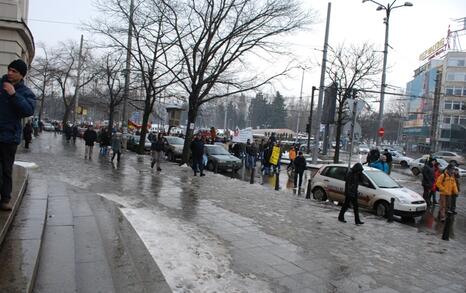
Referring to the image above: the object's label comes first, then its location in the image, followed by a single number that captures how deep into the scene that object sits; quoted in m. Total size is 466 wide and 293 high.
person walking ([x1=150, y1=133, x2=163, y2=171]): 18.67
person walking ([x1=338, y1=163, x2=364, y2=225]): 10.36
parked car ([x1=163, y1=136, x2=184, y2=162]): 27.81
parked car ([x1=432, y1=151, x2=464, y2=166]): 48.62
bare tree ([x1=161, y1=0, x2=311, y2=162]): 20.77
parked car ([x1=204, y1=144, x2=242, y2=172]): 23.47
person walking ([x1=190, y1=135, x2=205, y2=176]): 17.61
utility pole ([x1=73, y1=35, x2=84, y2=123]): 42.63
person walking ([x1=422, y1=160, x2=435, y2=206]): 16.19
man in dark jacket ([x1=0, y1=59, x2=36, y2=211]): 4.63
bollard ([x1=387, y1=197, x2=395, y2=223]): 11.54
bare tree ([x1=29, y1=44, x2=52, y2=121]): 50.77
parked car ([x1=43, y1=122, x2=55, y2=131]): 73.69
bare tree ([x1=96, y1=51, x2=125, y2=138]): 35.66
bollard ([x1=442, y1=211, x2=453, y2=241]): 10.18
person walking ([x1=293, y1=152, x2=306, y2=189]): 18.59
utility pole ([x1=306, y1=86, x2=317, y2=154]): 31.36
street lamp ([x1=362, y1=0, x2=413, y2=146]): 25.13
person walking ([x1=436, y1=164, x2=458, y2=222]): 13.66
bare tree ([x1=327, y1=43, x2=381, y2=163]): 33.25
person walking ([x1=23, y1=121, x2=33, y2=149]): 24.36
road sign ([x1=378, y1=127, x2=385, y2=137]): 26.74
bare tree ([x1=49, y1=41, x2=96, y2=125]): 49.56
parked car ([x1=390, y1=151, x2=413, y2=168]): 41.50
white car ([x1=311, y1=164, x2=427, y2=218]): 12.69
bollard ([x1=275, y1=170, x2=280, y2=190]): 16.76
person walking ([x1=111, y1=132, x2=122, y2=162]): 20.86
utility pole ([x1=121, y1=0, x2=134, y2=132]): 22.02
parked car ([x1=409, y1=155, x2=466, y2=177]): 32.06
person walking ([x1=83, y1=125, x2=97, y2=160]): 21.98
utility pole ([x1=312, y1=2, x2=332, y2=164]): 25.95
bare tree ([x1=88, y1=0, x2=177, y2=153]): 21.77
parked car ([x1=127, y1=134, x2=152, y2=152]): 35.25
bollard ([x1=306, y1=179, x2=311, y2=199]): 14.66
